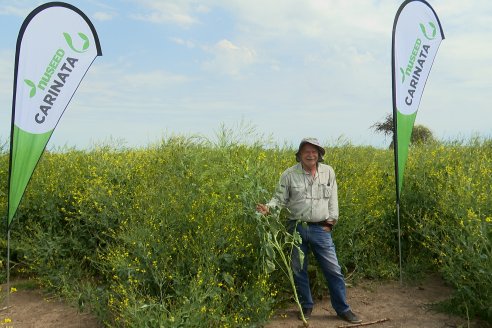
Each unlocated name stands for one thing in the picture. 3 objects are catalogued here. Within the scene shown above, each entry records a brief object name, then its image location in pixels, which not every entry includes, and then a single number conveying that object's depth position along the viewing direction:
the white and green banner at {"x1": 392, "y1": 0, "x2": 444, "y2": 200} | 7.11
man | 5.36
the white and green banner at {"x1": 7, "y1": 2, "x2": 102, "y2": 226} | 6.32
